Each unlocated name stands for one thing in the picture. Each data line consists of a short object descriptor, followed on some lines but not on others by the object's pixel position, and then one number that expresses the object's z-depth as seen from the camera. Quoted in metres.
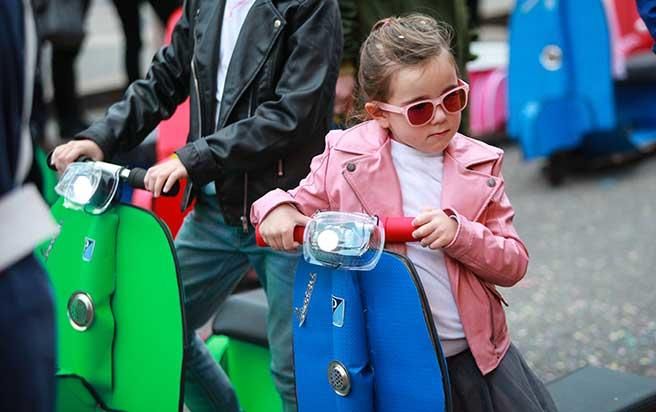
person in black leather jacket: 5.43
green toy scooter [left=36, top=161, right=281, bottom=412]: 5.36
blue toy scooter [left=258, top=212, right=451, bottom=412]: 4.50
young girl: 4.71
